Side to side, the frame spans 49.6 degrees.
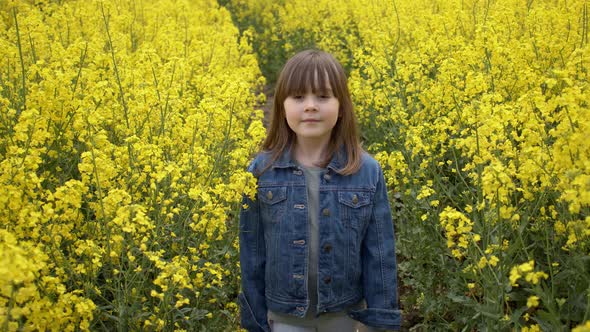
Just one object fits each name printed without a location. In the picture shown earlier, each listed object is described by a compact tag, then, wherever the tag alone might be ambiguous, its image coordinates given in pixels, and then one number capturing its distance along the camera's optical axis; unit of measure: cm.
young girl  268
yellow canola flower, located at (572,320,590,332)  163
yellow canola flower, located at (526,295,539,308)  209
